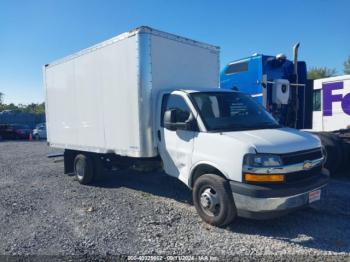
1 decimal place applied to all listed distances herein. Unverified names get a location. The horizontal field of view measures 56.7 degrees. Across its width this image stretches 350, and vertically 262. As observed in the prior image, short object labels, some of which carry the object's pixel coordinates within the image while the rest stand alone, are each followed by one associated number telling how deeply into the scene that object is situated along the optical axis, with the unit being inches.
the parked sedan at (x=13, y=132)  1136.8
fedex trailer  313.0
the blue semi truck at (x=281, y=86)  356.5
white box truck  179.3
